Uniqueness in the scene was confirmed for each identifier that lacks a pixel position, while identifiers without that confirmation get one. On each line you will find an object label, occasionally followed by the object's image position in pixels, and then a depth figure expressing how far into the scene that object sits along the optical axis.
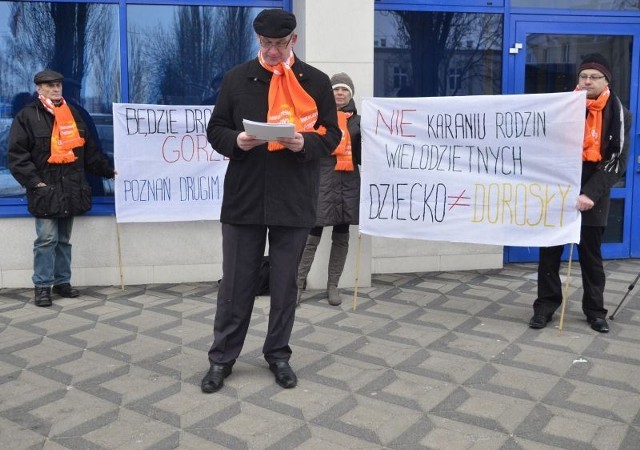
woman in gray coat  5.67
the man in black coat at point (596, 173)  4.89
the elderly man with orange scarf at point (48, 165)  5.77
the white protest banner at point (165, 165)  6.32
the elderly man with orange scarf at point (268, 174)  3.80
